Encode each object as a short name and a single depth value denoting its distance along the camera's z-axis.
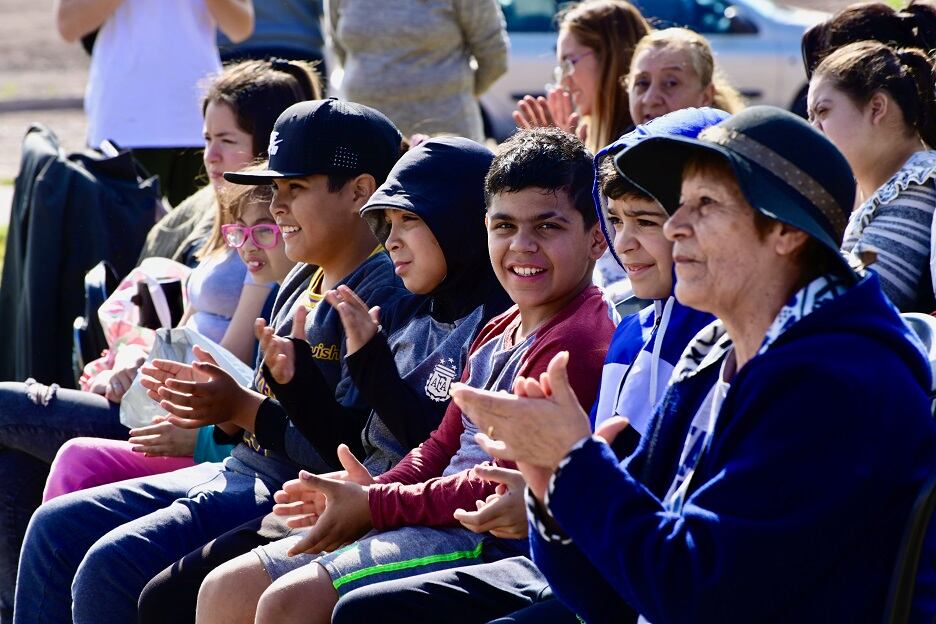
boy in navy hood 5.91
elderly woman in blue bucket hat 3.59
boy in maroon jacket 5.15
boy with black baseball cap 6.28
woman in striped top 6.15
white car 20.42
